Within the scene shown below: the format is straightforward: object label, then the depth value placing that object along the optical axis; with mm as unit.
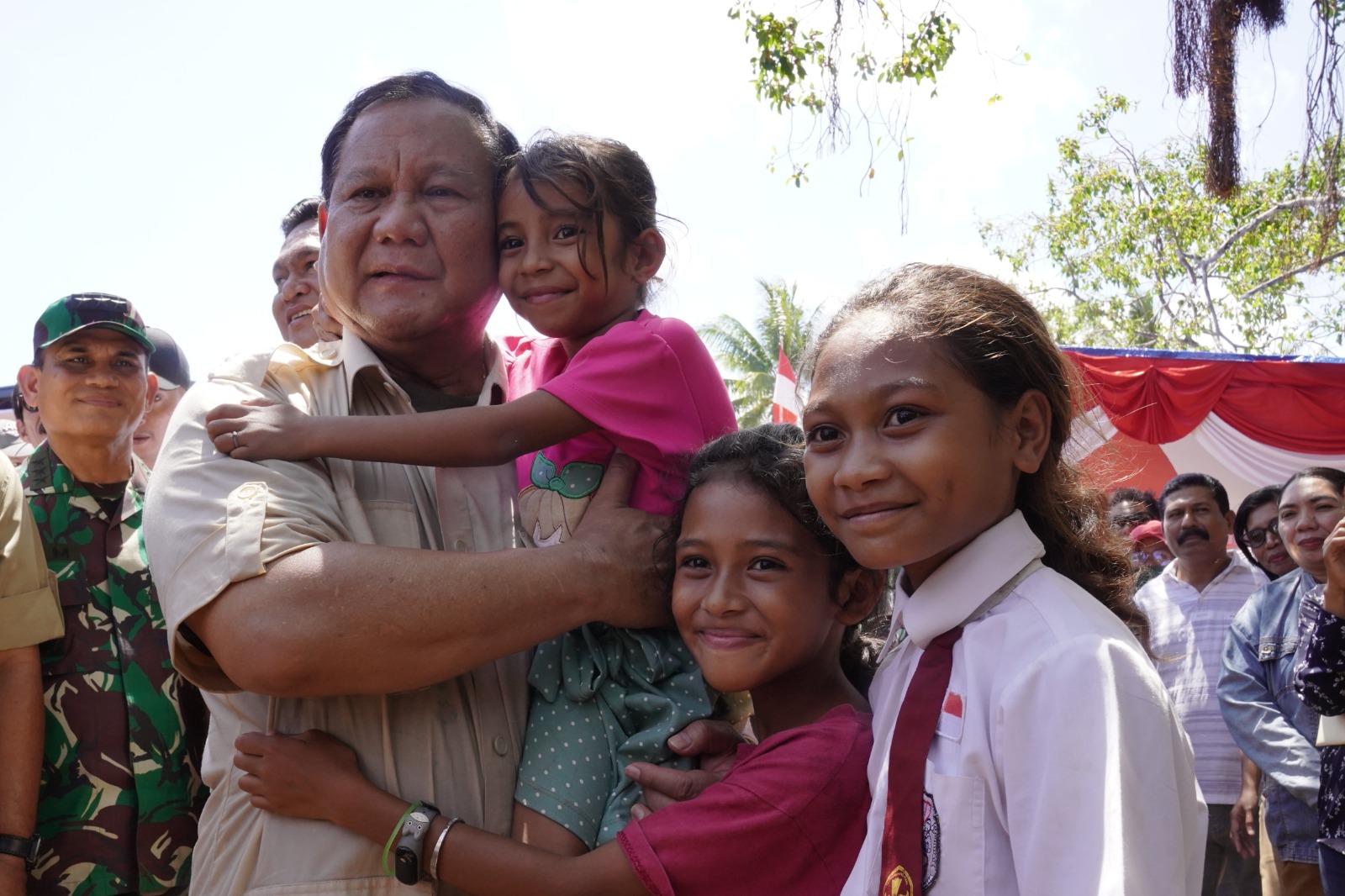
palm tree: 30219
